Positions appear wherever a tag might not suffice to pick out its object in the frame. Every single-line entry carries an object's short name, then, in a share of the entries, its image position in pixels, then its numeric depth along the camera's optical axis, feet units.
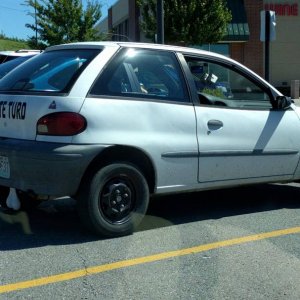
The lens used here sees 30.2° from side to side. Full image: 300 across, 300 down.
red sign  91.81
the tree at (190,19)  65.82
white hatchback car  15.51
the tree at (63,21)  89.92
